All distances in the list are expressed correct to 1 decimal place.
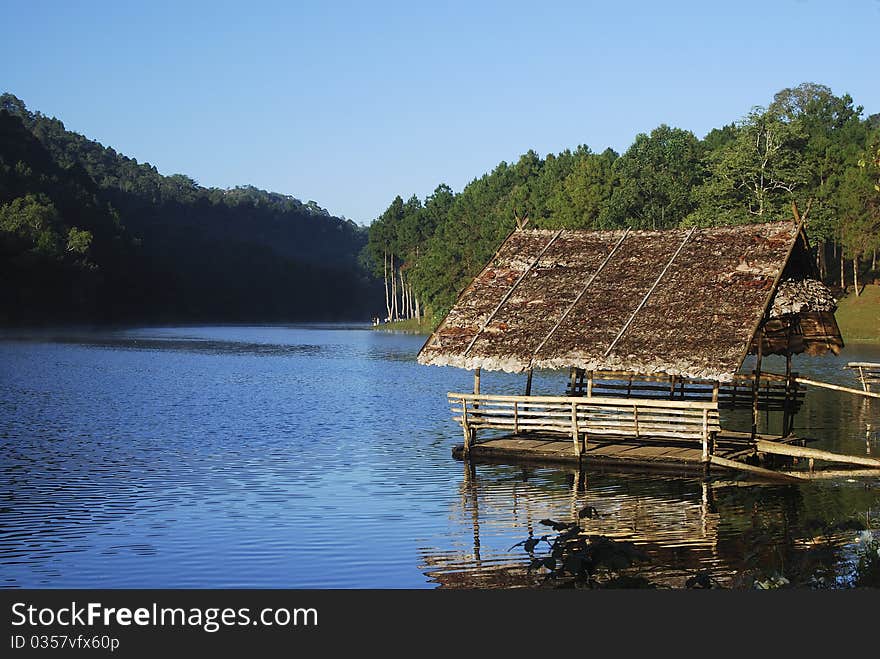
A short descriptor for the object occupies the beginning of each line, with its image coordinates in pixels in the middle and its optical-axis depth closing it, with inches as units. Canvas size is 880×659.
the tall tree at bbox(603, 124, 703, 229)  3818.9
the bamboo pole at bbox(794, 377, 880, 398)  1326.0
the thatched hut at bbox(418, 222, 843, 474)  942.4
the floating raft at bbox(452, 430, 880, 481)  901.2
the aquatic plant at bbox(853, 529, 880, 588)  464.1
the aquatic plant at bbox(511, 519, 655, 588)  395.5
